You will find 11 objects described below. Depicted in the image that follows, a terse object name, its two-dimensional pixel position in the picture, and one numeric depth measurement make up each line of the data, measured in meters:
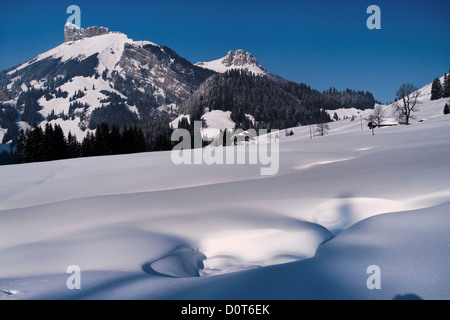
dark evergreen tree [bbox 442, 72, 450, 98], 112.46
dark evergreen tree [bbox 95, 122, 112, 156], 63.16
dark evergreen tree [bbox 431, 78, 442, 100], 122.99
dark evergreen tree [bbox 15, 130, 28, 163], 61.05
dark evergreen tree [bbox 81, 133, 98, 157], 63.30
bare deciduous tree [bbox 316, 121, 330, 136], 103.84
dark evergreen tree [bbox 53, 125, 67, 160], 56.41
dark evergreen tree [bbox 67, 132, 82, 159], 61.01
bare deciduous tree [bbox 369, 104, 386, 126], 75.89
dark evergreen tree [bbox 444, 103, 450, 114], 84.05
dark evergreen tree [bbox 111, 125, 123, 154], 67.88
